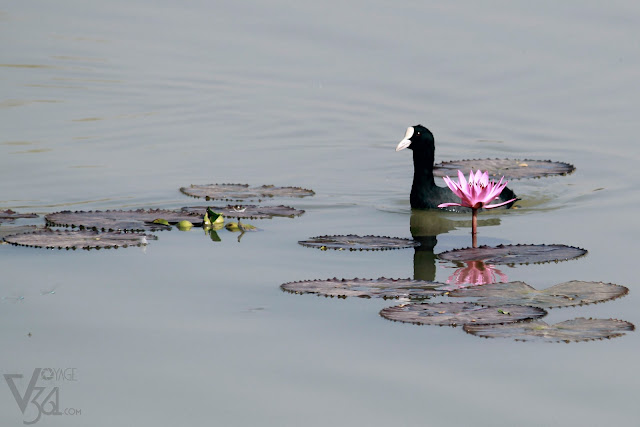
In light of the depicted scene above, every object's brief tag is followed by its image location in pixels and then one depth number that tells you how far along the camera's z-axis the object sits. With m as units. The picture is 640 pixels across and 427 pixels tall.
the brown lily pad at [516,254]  16.47
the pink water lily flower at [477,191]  16.86
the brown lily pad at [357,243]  17.44
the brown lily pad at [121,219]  18.75
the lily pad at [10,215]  19.91
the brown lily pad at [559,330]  12.78
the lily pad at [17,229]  18.56
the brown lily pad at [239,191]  21.91
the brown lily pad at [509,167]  24.94
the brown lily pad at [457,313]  13.25
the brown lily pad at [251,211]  20.00
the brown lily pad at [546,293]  14.14
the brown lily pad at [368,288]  14.52
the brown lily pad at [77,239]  17.20
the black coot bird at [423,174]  22.89
